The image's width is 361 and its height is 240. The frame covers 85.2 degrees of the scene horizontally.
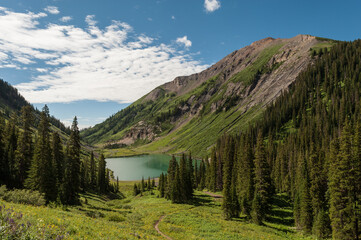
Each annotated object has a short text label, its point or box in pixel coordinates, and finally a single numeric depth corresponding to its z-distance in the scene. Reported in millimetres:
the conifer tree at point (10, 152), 54594
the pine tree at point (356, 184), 31312
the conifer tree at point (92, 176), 92962
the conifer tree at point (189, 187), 70788
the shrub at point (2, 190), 24906
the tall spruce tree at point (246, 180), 50781
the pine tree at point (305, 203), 40406
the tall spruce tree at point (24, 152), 50719
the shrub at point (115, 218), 31975
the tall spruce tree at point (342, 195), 31891
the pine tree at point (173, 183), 64312
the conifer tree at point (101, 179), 90875
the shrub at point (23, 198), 24328
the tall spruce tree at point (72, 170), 45212
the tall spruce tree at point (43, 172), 39906
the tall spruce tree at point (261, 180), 45969
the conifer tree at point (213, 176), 87406
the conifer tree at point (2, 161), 54000
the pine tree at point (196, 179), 107381
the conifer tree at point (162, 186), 81338
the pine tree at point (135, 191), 97912
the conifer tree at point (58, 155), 52056
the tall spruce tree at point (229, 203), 46406
